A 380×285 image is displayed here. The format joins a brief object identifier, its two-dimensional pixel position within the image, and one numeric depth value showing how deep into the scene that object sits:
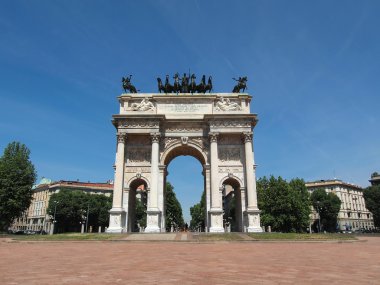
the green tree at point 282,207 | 57.75
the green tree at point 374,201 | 71.88
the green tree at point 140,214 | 80.03
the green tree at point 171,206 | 81.45
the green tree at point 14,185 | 47.06
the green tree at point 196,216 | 100.75
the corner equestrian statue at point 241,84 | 41.72
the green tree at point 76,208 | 73.81
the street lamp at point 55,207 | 71.88
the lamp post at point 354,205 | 102.91
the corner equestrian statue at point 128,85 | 41.44
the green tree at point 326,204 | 79.94
